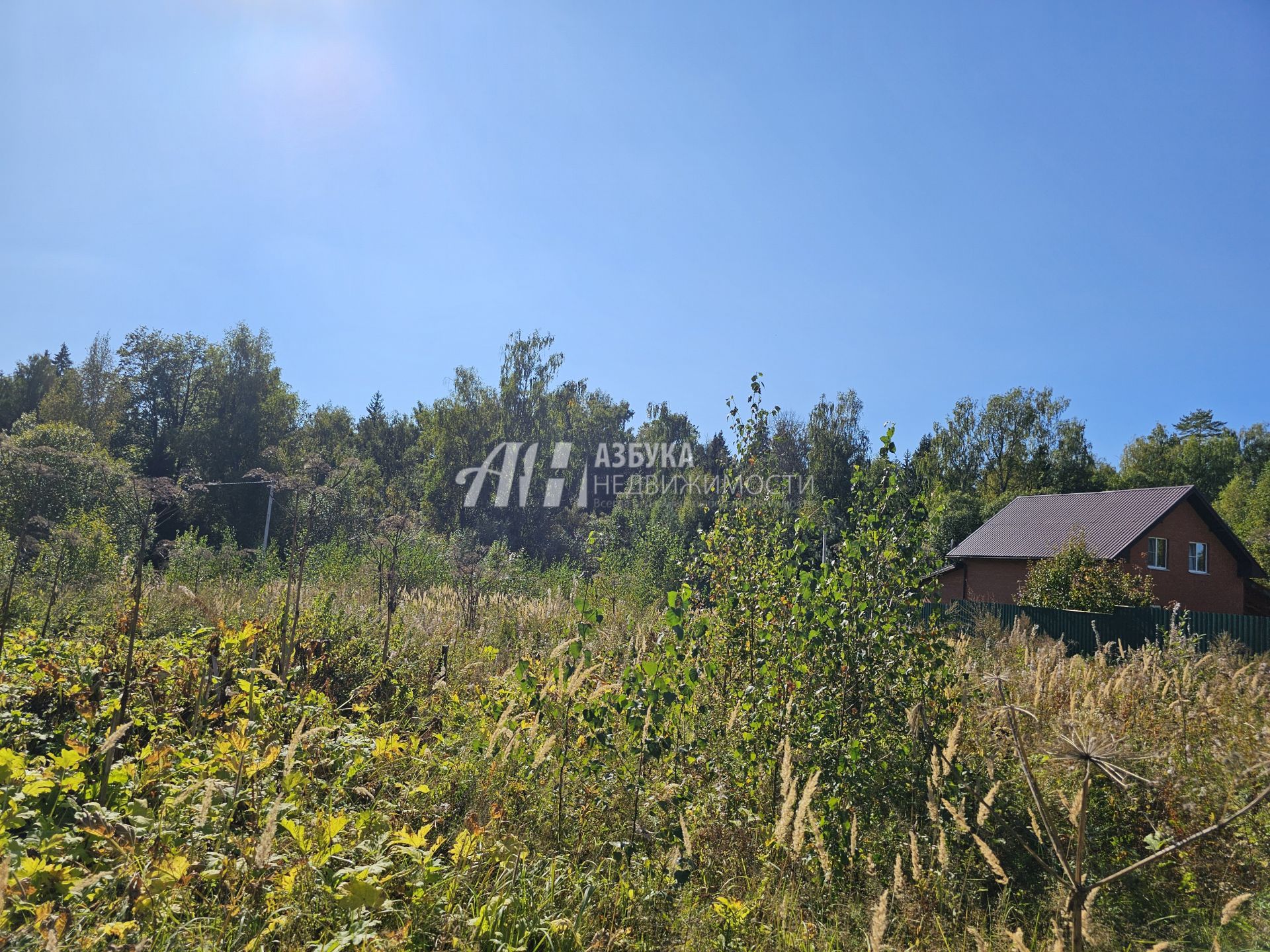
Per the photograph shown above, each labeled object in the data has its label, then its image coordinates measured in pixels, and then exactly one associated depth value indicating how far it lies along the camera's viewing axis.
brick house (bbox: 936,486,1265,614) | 22.42
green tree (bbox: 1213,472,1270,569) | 33.06
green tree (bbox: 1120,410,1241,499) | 44.47
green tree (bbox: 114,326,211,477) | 35.22
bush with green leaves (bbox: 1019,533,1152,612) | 15.63
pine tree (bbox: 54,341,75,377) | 60.38
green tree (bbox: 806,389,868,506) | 37.97
